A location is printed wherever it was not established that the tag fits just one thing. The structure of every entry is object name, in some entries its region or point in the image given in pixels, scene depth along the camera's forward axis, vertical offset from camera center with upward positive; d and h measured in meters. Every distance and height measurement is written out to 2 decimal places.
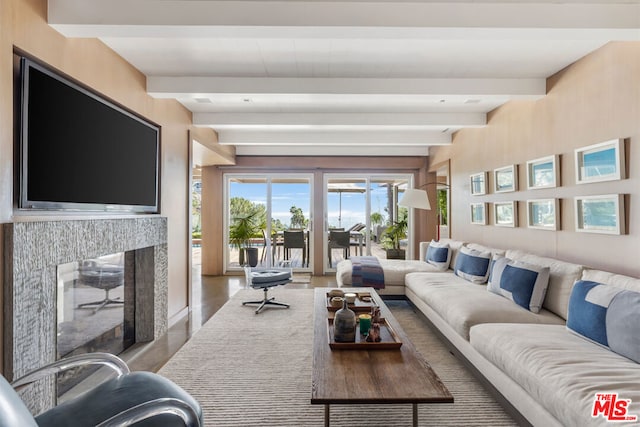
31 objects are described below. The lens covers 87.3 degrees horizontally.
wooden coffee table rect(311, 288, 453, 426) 1.55 -0.82
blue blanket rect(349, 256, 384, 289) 4.37 -0.74
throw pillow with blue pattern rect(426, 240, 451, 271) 4.70 -0.52
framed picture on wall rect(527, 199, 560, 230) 3.10 +0.04
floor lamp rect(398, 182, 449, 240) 5.21 +0.31
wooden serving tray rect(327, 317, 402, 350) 2.09 -0.79
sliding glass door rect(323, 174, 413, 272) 6.89 +0.11
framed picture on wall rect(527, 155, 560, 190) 3.08 +0.45
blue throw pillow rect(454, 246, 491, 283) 3.67 -0.53
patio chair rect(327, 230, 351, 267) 6.84 -0.42
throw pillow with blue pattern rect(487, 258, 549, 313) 2.71 -0.55
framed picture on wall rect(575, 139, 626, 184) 2.40 +0.43
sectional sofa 1.54 -0.76
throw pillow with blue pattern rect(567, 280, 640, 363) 1.81 -0.58
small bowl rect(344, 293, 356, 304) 2.97 -0.70
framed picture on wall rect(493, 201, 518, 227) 3.78 +0.06
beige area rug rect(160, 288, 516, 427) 2.05 -1.19
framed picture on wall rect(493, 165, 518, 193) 3.76 +0.47
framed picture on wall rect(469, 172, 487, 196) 4.43 +0.49
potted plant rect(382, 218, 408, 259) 6.92 -0.31
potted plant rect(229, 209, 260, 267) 6.82 -0.28
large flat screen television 1.89 +0.50
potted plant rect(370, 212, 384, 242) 7.01 -0.06
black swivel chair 1.28 -0.79
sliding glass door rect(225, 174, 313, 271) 6.87 +0.10
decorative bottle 2.15 -0.70
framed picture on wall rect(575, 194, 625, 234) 2.40 +0.03
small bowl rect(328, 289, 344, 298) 3.12 -0.69
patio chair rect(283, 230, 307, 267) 6.73 -0.39
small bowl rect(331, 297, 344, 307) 2.82 -0.70
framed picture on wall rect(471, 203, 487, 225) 4.45 +0.08
